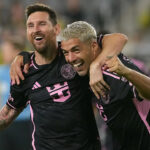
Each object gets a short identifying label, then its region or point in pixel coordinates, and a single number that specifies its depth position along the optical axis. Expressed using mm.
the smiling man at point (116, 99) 10047
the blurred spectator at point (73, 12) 22937
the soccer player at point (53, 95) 10531
